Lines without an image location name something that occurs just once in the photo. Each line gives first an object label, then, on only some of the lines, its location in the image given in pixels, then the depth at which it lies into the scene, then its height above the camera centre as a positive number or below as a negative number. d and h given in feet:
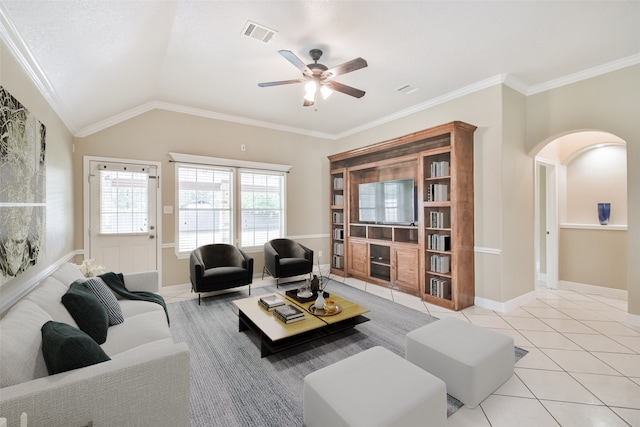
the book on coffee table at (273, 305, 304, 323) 8.45 -3.19
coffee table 7.98 -3.41
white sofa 3.69 -2.54
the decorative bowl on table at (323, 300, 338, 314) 9.05 -3.15
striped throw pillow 7.21 -2.32
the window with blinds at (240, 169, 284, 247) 17.04 +0.51
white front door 13.03 -0.04
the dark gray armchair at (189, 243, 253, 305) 12.66 -2.79
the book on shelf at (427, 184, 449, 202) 12.79 +0.98
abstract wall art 5.35 +0.60
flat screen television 14.80 +0.70
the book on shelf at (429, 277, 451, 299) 12.62 -3.51
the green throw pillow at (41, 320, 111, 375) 4.23 -2.19
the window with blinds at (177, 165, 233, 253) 15.15 +0.47
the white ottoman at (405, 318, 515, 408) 6.09 -3.44
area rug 6.05 -4.36
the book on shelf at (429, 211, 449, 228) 12.88 -0.26
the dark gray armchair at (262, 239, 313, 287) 15.30 -2.69
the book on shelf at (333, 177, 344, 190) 19.19 +2.20
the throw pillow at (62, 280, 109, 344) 6.15 -2.30
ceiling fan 8.62 +4.77
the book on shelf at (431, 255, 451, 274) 12.66 -2.36
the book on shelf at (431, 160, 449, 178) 12.79 +2.15
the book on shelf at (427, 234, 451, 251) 12.66 -1.35
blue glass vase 13.85 +0.06
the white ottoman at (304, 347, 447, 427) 4.49 -3.28
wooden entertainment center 12.22 -0.17
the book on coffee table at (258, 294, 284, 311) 9.39 -3.14
